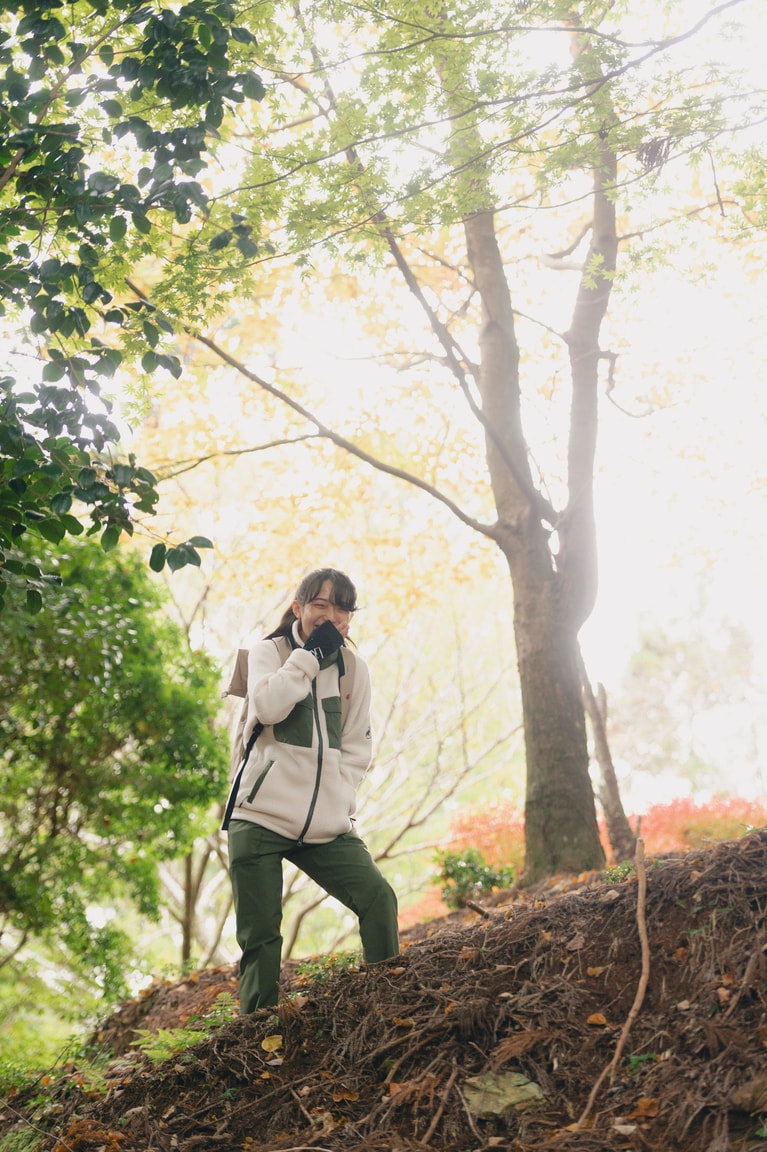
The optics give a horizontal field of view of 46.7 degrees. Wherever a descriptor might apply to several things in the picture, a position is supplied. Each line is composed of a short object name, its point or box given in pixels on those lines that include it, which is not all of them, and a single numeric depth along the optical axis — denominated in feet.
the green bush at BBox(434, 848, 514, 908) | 22.82
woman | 11.34
